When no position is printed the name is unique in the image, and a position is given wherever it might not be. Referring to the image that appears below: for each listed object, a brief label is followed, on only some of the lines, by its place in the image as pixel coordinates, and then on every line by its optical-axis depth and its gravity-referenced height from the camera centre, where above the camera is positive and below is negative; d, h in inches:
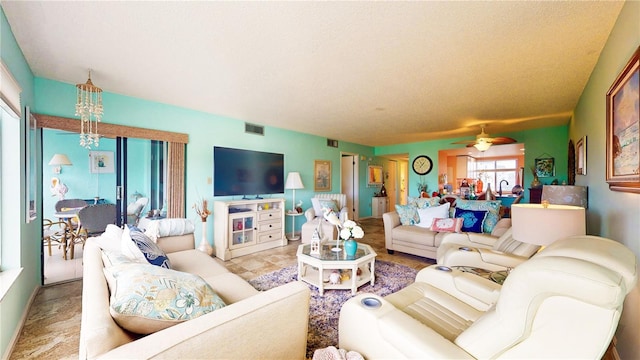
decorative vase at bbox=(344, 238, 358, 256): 103.1 -29.1
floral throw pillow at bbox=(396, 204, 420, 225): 153.1 -22.8
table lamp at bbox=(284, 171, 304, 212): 188.4 -1.9
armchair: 163.5 -29.1
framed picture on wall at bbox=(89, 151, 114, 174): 116.6 +9.0
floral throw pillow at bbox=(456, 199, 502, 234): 129.3 -16.7
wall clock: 252.2 +15.4
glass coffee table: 96.6 -35.1
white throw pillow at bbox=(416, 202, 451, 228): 143.3 -21.0
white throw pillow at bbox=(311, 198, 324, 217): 193.3 -22.0
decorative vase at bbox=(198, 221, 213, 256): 140.7 -38.3
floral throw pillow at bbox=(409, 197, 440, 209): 151.3 -15.0
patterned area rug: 70.8 -46.1
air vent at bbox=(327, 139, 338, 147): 237.4 +36.9
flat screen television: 153.5 +5.1
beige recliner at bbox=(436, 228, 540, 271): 83.4 -27.5
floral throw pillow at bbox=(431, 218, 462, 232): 133.8 -25.9
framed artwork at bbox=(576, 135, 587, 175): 104.9 +10.7
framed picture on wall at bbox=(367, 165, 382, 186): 287.6 +5.2
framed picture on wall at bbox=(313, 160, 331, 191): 224.7 +4.3
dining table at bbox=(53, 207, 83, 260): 110.8 -22.1
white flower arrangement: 98.0 -21.4
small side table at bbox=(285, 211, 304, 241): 188.9 -41.1
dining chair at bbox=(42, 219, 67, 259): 105.8 -23.7
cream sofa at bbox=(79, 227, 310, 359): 29.3 -20.8
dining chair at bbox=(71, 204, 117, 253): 114.5 -19.5
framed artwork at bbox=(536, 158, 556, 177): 190.2 +9.4
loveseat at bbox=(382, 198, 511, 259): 120.4 -28.5
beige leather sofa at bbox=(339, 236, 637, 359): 28.4 -18.3
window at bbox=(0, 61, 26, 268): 71.9 -1.4
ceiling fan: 165.5 +26.8
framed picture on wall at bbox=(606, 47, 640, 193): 49.6 +11.4
